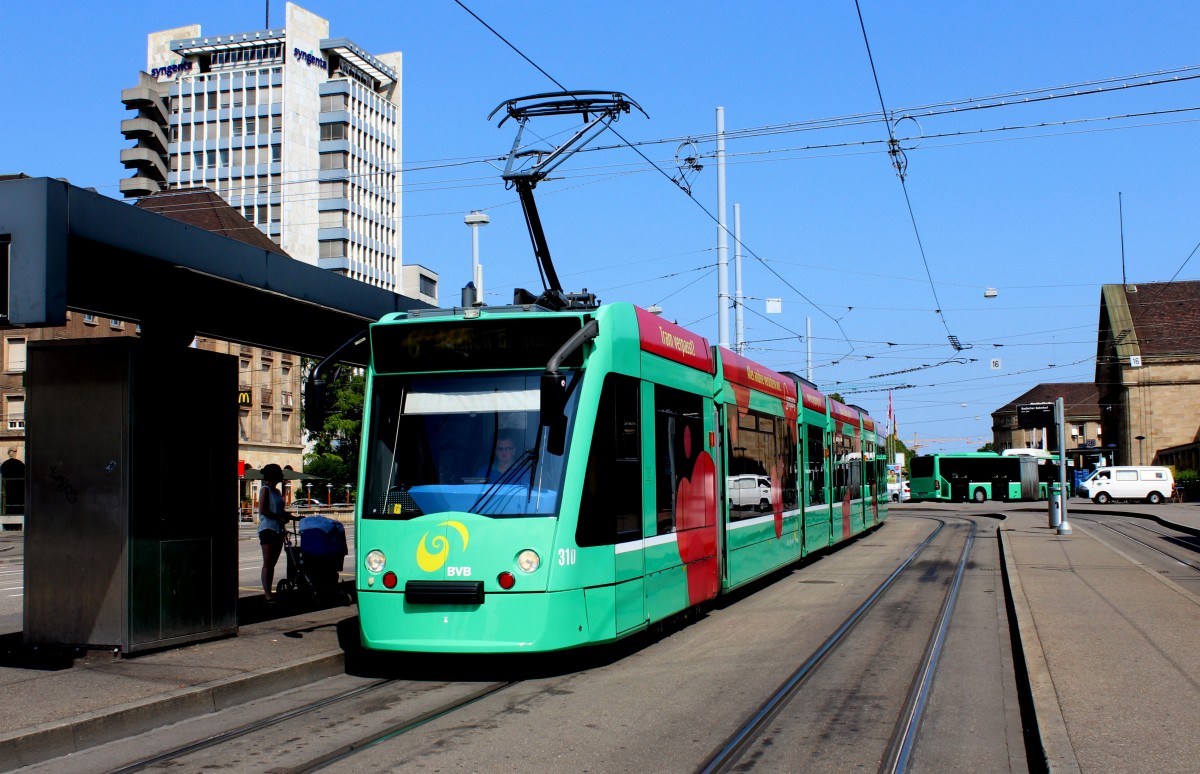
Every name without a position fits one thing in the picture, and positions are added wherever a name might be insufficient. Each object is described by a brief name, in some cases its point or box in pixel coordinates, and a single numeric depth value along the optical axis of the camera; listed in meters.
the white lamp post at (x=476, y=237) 33.84
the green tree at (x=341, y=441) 72.75
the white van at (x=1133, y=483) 65.50
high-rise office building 108.12
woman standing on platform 13.76
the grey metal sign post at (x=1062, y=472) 29.07
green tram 9.20
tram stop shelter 9.82
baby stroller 14.16
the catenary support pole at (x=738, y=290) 28.80
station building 89.75
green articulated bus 68.44
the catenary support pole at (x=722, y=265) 26.00
